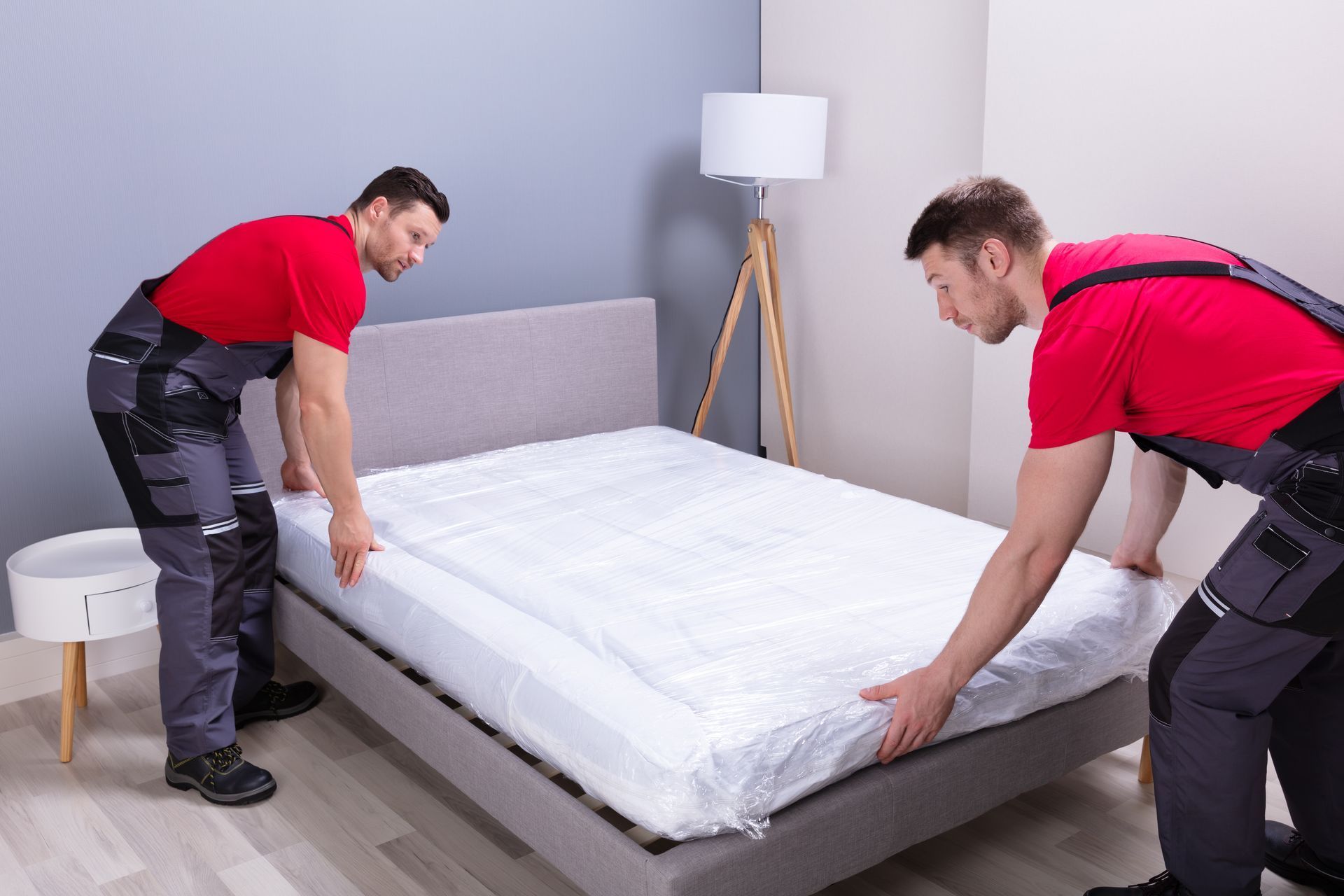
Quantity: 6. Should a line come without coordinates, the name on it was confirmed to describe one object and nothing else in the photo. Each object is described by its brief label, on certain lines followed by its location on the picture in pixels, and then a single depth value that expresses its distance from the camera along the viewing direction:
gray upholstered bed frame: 1.70
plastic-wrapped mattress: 1.72
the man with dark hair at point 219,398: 2.28
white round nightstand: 2.52
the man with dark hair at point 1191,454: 1.60
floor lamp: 3.54
